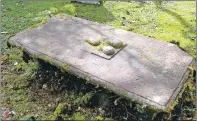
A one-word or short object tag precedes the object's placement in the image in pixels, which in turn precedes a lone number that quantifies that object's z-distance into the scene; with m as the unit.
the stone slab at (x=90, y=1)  5.79
